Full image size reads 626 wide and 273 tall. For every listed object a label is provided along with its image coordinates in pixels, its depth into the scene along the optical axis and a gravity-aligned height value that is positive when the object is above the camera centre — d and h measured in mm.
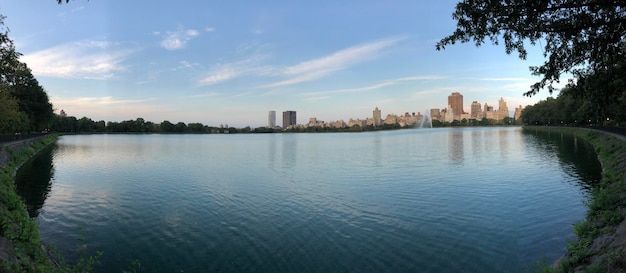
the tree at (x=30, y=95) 70812 +8505
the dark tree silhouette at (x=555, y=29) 10781 +3313
